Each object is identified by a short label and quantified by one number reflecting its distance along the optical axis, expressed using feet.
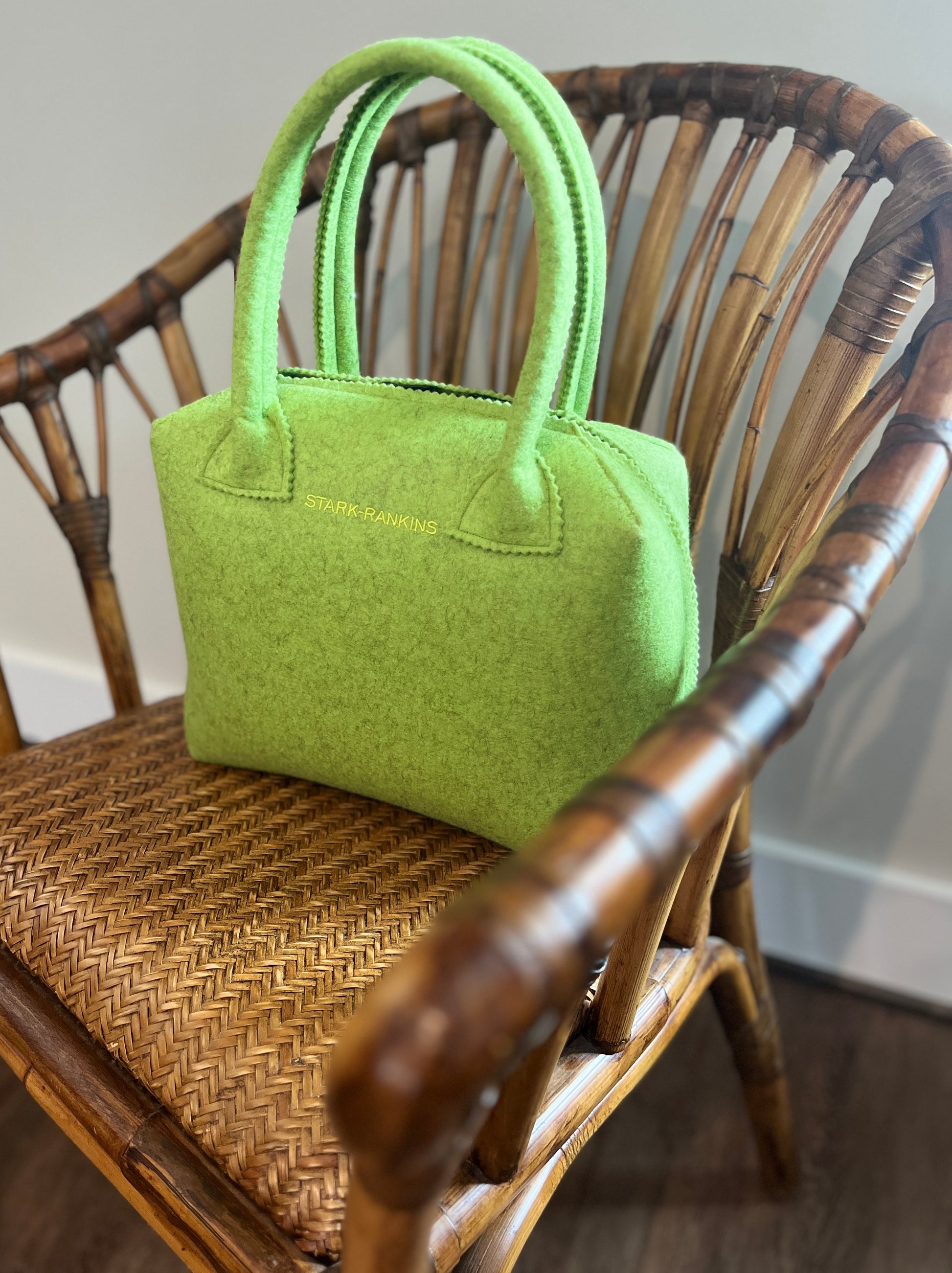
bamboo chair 0.76
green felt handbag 1.46
